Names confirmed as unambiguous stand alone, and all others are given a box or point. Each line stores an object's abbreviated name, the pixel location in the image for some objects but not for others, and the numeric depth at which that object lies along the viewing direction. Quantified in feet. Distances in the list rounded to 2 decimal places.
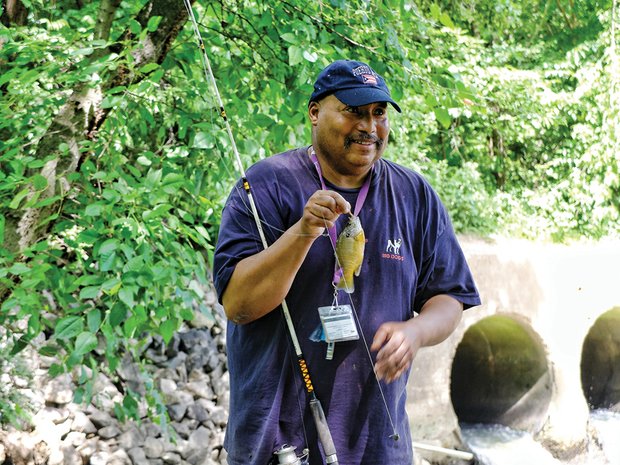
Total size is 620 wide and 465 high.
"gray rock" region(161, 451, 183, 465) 18.49
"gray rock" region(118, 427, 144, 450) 17.90
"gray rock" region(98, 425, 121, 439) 17.79
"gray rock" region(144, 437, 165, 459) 18.21
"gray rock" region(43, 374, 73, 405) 17.31
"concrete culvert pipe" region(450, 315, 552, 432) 26.61
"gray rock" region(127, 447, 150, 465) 17.79
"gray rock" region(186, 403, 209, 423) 20.07
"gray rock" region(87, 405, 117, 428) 17.86
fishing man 6.54
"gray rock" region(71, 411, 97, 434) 17.42
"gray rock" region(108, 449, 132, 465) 17.39
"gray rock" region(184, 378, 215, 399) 20.58
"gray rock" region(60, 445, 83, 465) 16.79
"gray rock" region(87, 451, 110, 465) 17.16
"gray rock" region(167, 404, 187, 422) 19.63
